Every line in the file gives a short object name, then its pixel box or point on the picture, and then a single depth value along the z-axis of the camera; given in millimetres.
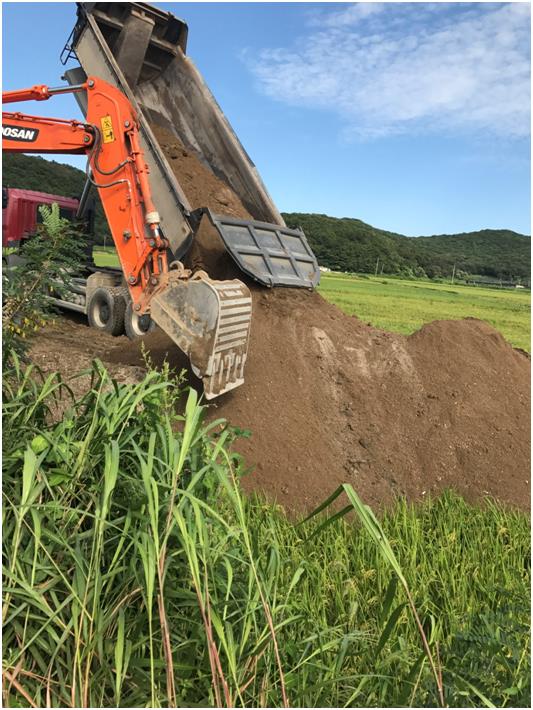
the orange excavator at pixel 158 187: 5172
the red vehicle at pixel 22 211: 10555
